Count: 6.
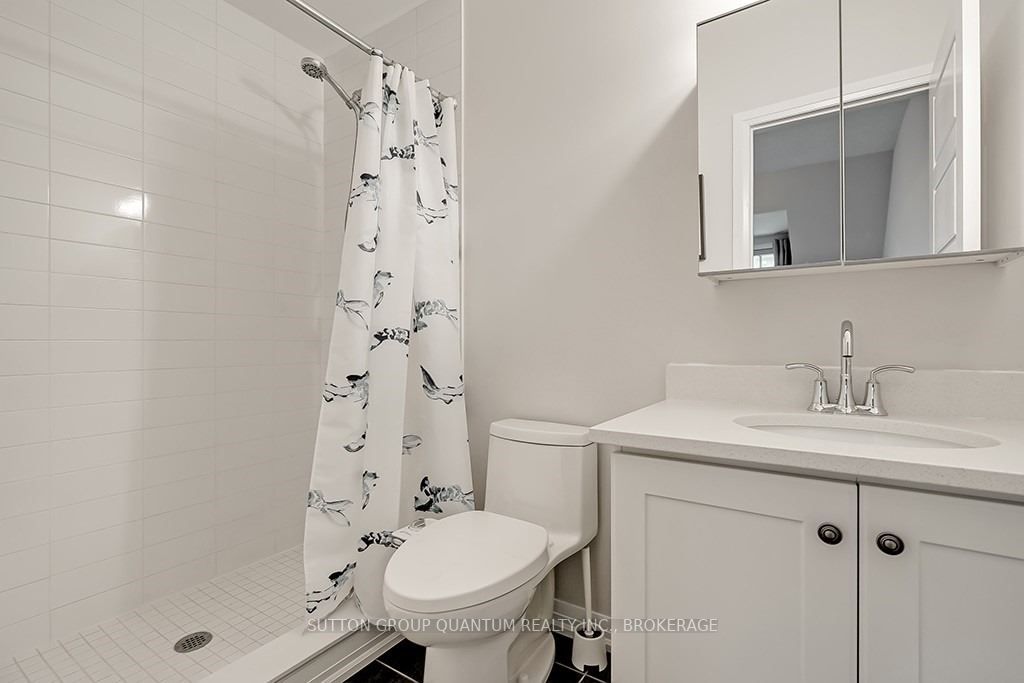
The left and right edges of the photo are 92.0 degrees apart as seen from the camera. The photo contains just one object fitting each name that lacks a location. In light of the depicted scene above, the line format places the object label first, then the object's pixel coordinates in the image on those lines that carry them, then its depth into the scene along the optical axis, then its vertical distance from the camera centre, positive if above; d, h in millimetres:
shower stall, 1532 +75
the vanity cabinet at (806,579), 717 -399
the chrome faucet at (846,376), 1137 -83
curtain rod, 1500 +992
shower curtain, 1510 -66
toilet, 1084 -536
